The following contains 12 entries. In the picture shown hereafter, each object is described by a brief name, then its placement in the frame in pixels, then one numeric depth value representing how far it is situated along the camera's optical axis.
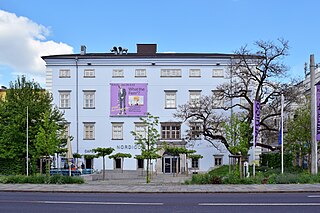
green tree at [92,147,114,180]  38.82
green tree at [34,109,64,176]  32.12
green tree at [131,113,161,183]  28.83
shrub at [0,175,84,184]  25.72
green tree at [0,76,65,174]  39.72
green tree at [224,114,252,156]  30.02
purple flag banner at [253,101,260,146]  27.58
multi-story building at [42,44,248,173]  53.16
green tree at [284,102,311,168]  35.41
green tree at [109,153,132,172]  47.83
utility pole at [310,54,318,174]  25.95
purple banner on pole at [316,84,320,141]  25.69
